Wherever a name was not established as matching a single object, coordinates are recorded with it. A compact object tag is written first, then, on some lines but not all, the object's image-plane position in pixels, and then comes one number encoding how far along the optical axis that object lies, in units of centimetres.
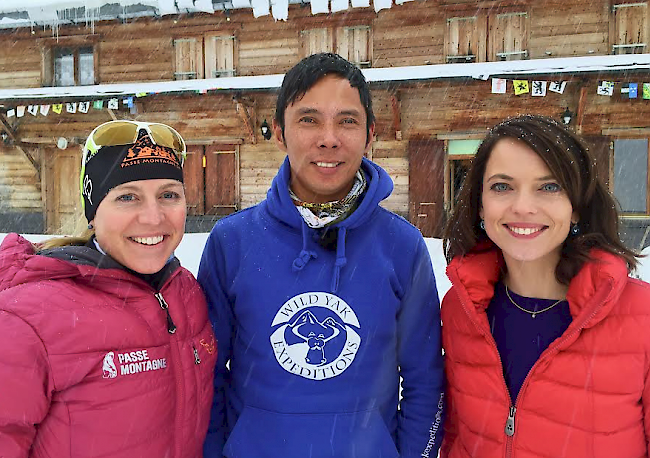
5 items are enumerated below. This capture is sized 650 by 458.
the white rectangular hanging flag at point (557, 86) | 1075
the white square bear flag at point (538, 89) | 1094
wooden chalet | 1108
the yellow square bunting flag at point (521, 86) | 1094
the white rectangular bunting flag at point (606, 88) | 1053
